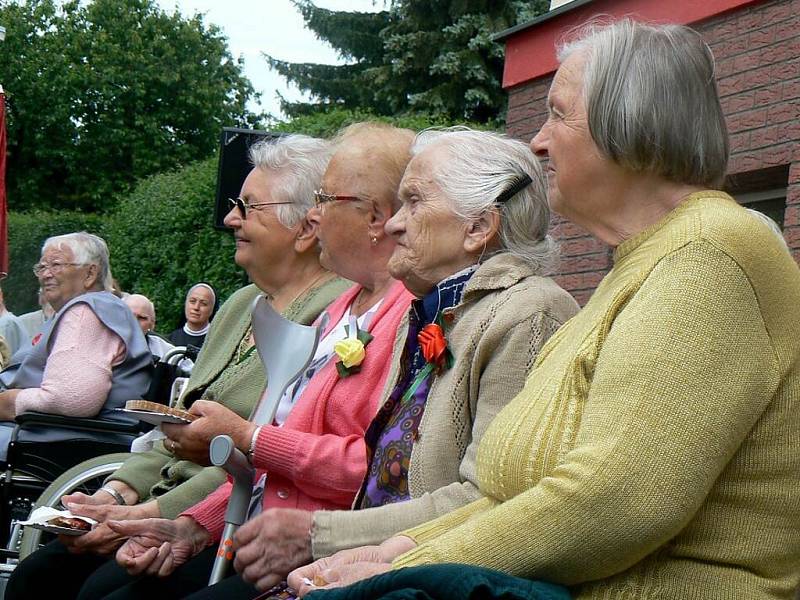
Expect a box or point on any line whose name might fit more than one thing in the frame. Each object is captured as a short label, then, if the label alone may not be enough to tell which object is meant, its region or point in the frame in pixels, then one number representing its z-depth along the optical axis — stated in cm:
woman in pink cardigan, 331
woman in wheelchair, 554
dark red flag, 934
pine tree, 2380
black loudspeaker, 546
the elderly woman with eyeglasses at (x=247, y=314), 417
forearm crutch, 350
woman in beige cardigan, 273
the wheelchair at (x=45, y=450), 555
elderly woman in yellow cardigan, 186
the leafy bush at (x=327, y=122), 1645
